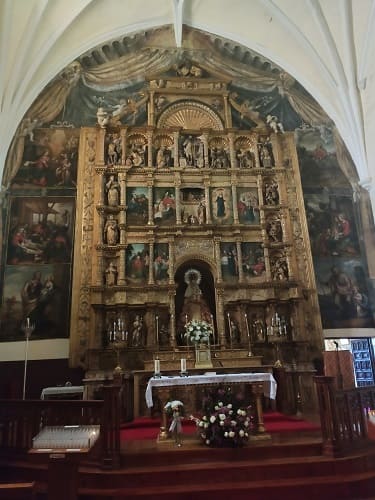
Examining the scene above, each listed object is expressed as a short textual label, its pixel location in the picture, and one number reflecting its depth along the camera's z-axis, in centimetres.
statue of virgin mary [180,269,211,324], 1231
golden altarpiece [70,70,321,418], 1195
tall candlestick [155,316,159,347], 1178
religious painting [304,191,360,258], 1347
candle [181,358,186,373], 846
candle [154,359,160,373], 860
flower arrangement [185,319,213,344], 954
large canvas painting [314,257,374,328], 1277
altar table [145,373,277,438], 776
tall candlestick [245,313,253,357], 1207
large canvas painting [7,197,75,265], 1236
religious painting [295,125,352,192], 1420
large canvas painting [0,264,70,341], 1170
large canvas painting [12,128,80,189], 1312
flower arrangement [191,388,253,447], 679
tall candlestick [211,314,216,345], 1217
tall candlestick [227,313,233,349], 1200
